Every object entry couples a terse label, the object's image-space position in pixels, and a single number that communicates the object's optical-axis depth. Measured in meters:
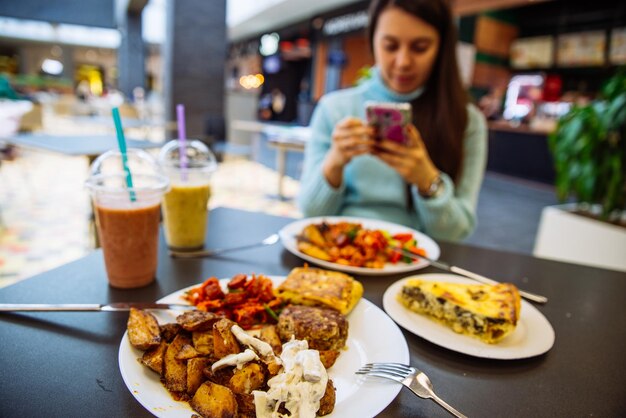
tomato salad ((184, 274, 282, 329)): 0.80
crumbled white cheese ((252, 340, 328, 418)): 0.51
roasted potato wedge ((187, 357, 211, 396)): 0.58
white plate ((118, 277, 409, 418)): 0.54
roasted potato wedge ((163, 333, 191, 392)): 0.58
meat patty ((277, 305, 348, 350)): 0.68
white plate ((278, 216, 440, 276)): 1.08
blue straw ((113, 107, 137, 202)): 0.88
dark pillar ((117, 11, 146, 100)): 12.81
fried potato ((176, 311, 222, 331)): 0.65
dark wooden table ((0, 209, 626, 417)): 0.58
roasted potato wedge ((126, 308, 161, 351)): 0.63
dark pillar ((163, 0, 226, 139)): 6.34
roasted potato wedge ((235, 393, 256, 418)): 0.53
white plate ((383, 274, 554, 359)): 0.75
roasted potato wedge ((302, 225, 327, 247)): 1.21
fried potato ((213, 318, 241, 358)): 0.60
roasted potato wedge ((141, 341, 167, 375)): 0.60
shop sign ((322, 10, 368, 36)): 10.59
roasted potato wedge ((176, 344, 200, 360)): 0.61
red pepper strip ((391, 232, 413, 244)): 1.30
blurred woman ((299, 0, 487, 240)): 1.54
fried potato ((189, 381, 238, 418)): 0.52
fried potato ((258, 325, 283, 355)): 0.67
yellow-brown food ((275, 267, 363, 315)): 0.81
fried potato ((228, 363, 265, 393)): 0.54
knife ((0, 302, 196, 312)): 0.77
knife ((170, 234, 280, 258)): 1.12
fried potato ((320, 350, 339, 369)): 0.66
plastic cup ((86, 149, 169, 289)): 0.90
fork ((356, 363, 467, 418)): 0.57
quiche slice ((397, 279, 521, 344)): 0.79
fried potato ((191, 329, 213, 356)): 0.64
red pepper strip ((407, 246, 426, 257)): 1.20
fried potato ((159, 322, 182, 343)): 0.67
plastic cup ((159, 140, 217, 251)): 1.14
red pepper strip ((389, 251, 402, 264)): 1.18
